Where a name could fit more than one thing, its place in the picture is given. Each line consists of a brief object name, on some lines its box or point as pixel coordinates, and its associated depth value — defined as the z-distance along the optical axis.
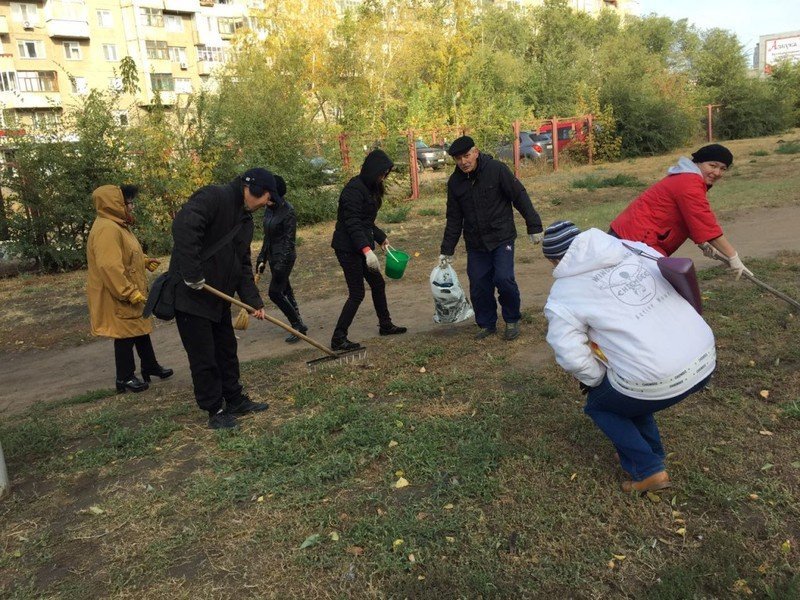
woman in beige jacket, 5.23
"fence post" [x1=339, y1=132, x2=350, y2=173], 15.24
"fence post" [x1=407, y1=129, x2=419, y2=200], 16.89
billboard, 81.94
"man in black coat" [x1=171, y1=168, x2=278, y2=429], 4.00
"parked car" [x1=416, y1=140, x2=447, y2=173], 18.13
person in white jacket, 2.66
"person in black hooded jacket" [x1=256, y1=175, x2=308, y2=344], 6.41
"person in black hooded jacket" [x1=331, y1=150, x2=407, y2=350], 5.73
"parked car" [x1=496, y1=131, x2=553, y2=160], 21.88
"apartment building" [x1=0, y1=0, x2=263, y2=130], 42.03
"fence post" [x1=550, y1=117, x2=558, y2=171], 22.62
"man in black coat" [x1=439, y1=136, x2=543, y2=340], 5.57
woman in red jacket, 4.11
